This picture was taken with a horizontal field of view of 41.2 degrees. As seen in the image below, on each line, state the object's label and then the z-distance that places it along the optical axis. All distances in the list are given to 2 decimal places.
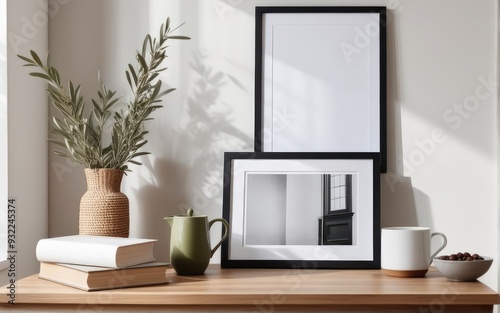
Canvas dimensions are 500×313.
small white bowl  1.66
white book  1.59
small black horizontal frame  1.93
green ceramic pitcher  1.80
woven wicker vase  1.92
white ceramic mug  1.75
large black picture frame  2.05
